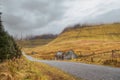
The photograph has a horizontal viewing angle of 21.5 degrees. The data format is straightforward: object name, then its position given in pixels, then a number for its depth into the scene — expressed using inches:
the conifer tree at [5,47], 1325.0
